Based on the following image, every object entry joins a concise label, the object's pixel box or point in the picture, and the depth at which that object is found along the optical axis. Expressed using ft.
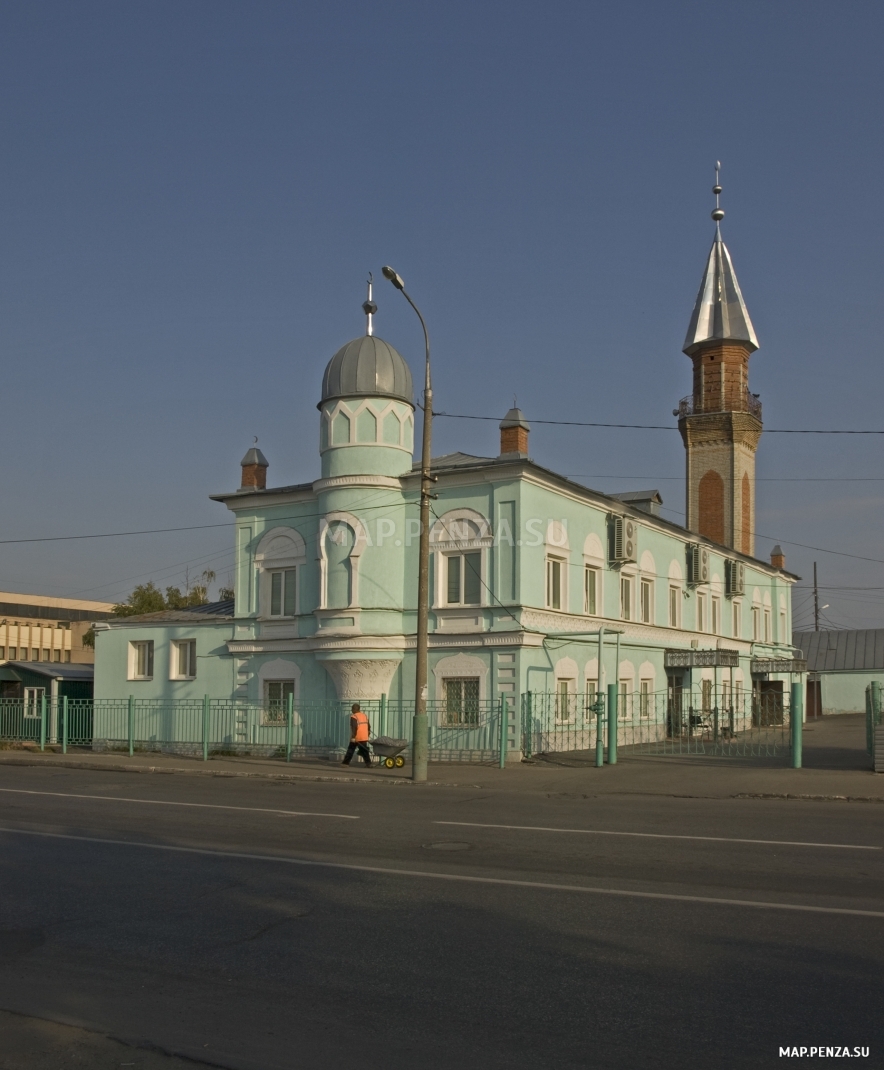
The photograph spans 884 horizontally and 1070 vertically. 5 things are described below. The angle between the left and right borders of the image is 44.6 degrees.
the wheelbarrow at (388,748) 75.87
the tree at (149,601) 198.49
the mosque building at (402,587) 87.25
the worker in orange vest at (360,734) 77.30
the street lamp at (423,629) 68.95
